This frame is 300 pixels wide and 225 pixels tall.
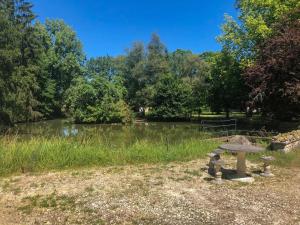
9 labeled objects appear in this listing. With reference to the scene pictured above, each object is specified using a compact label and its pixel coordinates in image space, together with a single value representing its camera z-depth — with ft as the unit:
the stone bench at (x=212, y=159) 18.17
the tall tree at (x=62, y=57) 100.62
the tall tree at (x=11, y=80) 48.70
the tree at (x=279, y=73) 35.83
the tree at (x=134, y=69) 101.29
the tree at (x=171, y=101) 85.17
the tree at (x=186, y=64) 125.20
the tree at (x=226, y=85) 59.40
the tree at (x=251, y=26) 51.09
